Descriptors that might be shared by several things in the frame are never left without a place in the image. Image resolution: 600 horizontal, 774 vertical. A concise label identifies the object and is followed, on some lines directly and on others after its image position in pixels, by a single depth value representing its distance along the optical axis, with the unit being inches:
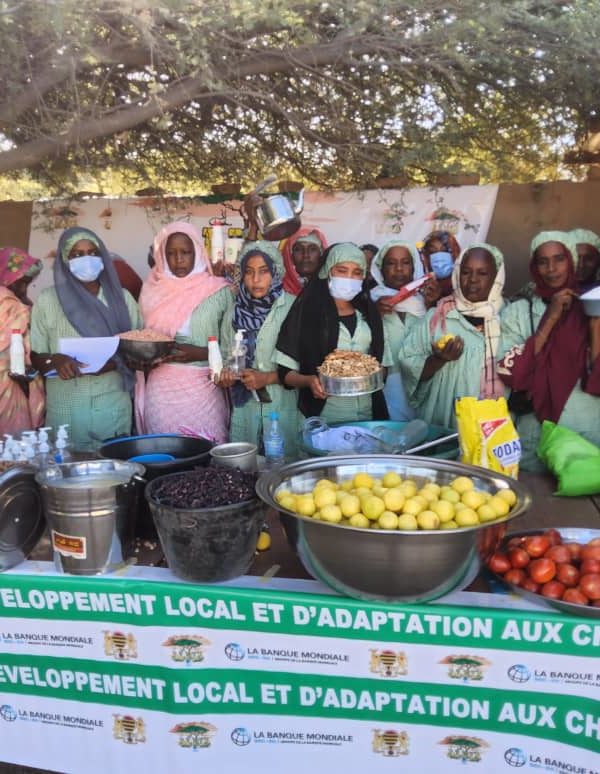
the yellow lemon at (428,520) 56.8
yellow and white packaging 78.2
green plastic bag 84.5
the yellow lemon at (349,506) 59.6
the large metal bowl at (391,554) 55.2
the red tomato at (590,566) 60.4
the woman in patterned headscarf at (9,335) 134.0
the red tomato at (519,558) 64.2
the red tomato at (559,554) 63.4
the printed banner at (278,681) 60.2
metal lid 68.6
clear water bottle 93.7
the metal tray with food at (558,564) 58.0
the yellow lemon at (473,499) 61.1
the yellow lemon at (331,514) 58.7
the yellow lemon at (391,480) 67.9
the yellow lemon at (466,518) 57.6
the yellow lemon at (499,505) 59.1
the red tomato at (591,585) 58.4
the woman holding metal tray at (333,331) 116.8
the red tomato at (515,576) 62.7
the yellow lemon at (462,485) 64.6
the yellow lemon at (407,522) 56.9
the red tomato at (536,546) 64.9
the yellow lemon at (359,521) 58.2
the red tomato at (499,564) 64.4
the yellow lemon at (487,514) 58.6
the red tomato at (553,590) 59.9
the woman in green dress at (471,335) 117.1
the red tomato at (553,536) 67.2
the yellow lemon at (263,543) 73.0
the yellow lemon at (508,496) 61.0
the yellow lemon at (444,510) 58.4
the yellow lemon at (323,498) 61.1
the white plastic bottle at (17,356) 102.0
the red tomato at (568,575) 61.3
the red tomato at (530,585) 61.4
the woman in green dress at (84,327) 123.3
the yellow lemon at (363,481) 68.1
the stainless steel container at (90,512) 62.8
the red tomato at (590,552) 62.3
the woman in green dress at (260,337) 124.8
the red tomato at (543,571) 61.6
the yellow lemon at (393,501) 59.4
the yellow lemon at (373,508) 58.7
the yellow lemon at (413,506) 58.3
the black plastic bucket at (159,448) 82.5
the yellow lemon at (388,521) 57.1
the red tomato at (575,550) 64.4
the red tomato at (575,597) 58.3
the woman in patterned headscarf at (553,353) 108.7
